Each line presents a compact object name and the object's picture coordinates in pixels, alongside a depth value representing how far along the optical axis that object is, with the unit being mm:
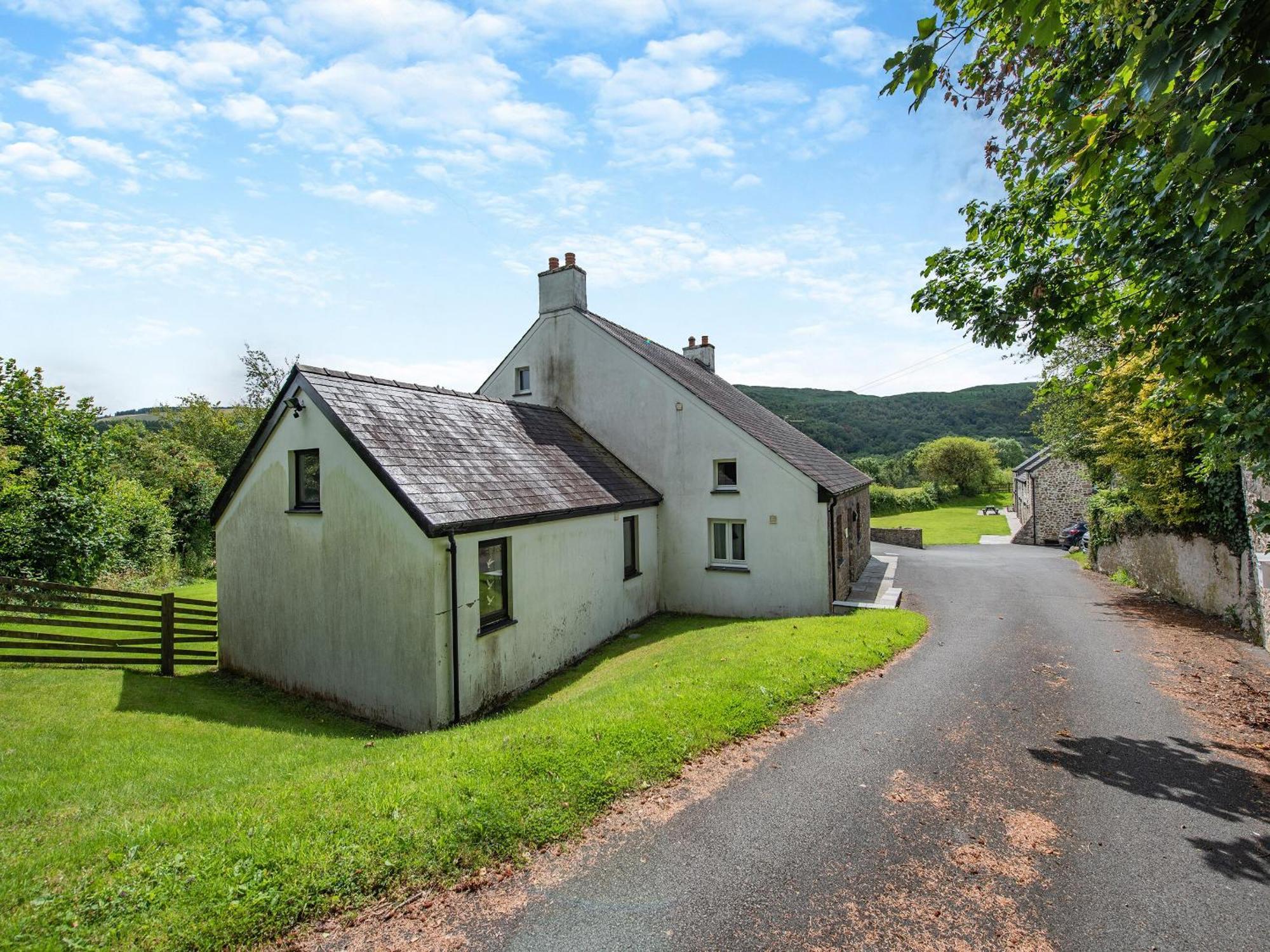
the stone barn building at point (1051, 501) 34812
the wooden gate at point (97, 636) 10648
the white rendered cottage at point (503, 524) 9578
